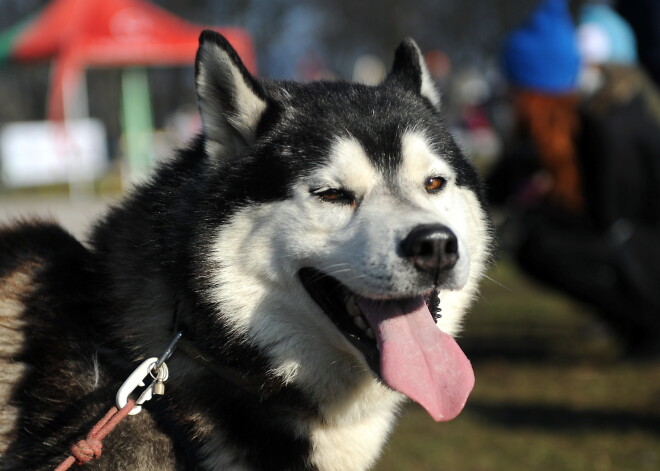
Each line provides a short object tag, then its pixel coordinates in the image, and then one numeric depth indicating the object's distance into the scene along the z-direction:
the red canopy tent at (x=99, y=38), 14.34
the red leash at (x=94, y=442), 2.10
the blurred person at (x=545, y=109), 6.39
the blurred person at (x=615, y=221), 6.09
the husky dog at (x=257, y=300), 2.28
